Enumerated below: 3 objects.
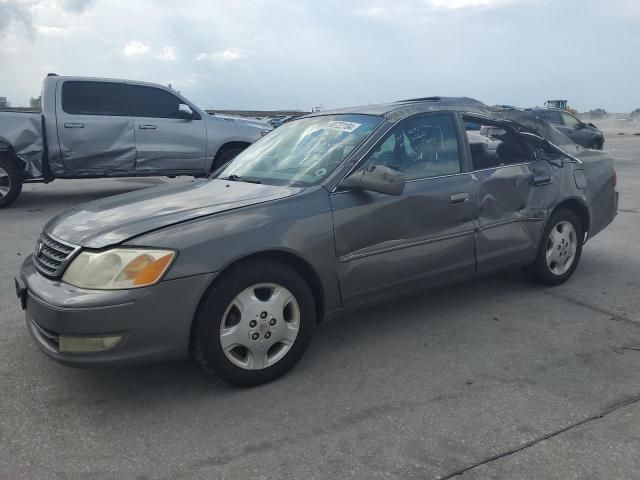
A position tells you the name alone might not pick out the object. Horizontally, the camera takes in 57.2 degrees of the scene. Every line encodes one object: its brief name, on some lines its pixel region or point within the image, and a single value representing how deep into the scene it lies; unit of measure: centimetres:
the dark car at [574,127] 1830
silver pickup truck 864
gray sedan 287
